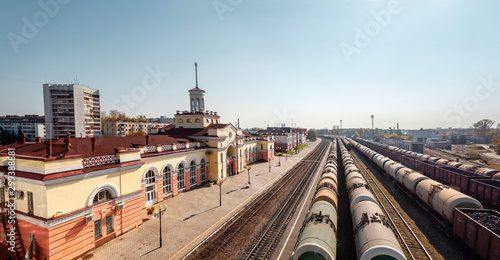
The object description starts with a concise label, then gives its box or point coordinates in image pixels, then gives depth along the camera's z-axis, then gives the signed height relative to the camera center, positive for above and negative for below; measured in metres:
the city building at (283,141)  76.81 -6.38
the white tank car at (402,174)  28.02 -7.65
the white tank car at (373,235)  10.29 -6.72
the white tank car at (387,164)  36.45 -7.92
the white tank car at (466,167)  32.41 -7.61
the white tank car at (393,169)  32.33 -7.84
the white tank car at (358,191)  17.27 -6.58
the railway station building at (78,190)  13.56 -5.38
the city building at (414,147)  65.81 -8.40
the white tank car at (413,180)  24.81 -7.56
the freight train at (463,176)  23.34 -7.92
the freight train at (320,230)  10.56 -6.73
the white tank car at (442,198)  17.28 -7.37
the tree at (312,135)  155.38 -8.41
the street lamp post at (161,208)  16.36 -6.96
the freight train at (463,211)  13.39 -7.69
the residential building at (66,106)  72.50 +8.29
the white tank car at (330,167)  28.09 -6.52
